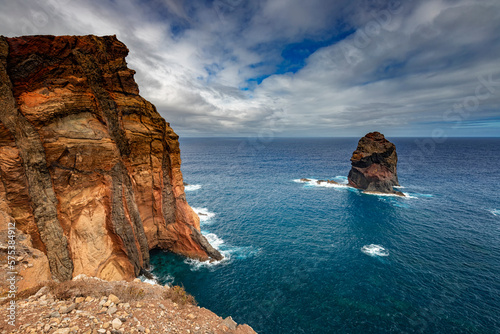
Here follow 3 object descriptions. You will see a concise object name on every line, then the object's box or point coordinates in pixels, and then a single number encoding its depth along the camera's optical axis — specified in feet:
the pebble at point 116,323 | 30.66
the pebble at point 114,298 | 36.19
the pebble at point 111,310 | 33.28
